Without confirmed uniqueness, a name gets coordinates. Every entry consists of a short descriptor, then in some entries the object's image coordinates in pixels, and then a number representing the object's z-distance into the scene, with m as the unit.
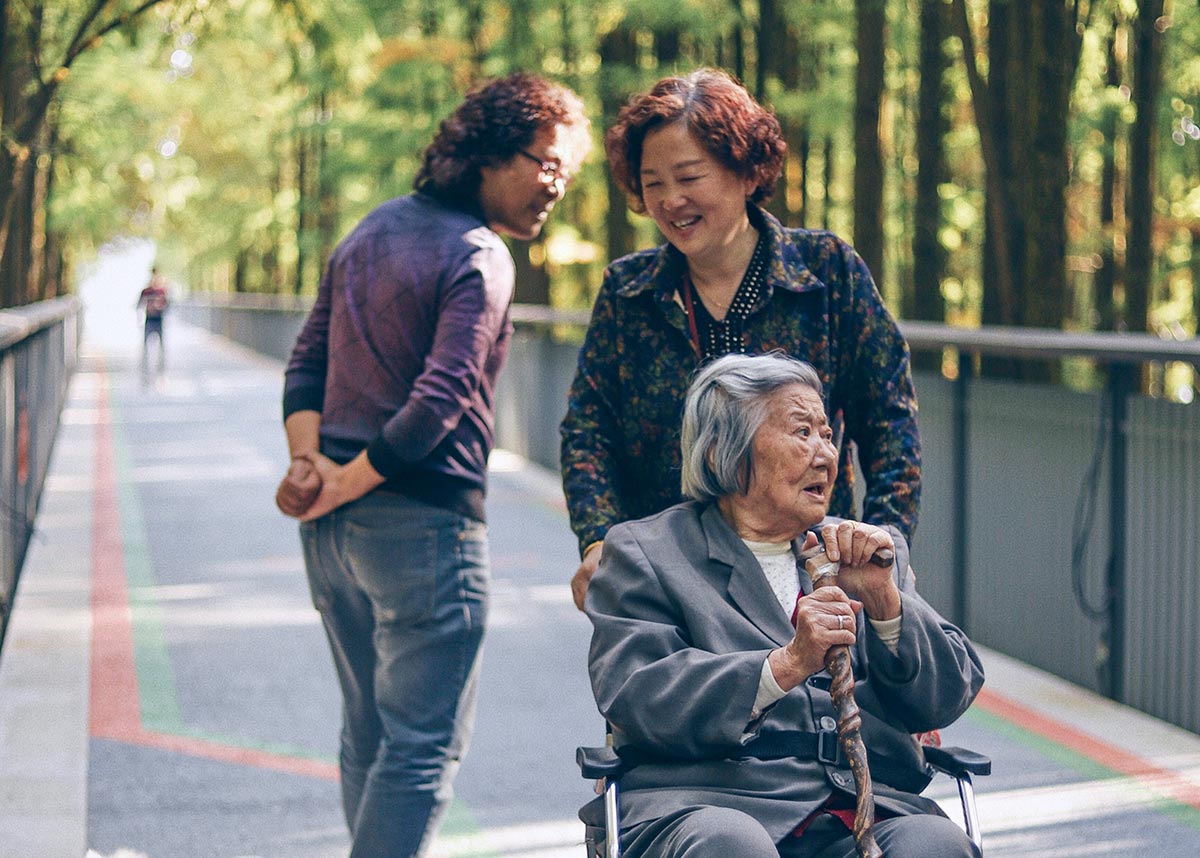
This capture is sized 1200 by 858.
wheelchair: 3.07
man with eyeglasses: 3.89
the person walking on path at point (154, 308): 29.28
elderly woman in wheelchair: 2.97
